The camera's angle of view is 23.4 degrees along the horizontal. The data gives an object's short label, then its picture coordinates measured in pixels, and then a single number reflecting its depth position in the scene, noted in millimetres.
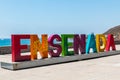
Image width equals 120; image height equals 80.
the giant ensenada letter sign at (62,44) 16188
